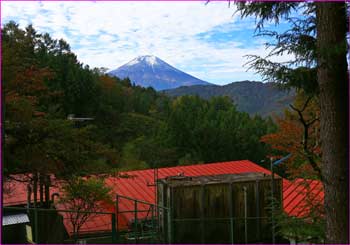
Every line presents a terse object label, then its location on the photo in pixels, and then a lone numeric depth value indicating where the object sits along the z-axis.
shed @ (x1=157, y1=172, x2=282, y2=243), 8.30
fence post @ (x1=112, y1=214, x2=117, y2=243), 5.99
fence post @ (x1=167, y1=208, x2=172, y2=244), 8.10
